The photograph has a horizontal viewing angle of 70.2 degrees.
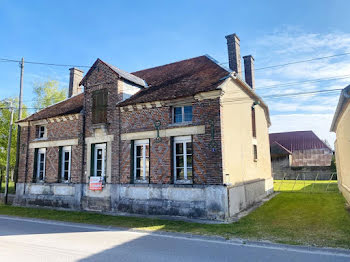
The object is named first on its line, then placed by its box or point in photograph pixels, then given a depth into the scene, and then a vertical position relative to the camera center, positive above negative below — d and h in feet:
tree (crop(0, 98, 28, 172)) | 66.54 +9.41
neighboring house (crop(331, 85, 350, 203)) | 30.82 +4.86
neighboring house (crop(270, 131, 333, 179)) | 101.09 +2.36
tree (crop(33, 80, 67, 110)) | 77.25 +22.61
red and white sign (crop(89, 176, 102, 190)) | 39.73 -2.84
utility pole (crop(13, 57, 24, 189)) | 51.67 +11.41
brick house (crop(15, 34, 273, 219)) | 32.60 +3.13
